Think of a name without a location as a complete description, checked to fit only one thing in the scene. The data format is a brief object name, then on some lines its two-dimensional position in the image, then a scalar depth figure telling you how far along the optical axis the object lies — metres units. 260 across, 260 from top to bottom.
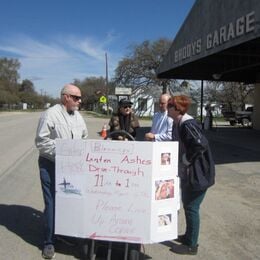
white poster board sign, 3.26
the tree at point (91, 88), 72.43
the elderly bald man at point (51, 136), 3.57
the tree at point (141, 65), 40.23
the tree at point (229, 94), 38.78
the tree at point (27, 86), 97.52
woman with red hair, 3.50
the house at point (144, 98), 41.96
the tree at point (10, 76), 74.62
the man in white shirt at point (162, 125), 4.27
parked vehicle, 26.16
